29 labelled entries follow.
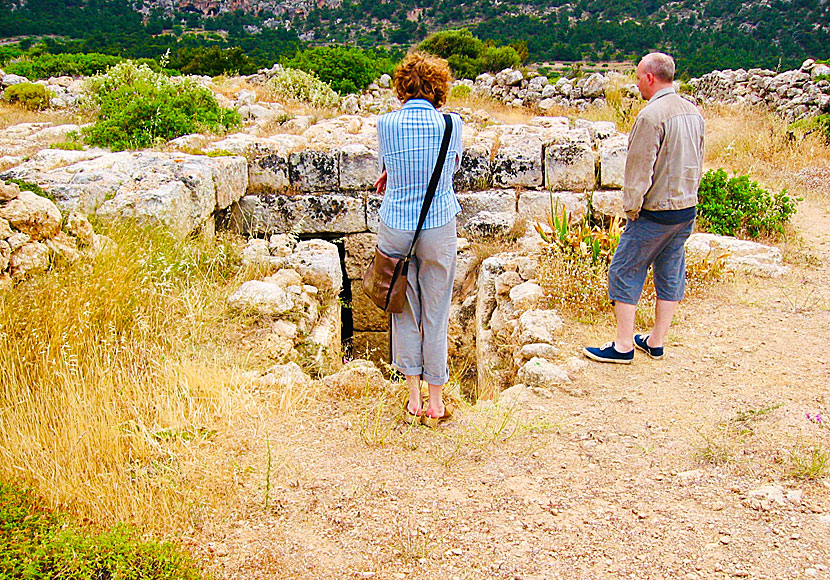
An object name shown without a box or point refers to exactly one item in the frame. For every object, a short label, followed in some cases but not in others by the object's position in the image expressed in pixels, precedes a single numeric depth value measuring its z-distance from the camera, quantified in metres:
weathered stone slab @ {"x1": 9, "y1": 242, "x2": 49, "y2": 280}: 4.00
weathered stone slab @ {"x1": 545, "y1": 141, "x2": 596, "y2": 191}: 7.37
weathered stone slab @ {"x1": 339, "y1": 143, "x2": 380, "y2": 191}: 7.17
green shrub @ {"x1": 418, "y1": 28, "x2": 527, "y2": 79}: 19.97
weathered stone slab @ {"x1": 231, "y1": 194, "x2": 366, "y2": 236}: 7.24
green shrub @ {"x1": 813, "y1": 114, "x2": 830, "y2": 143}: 11.16
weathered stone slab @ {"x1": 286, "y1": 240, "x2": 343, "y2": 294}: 6.05
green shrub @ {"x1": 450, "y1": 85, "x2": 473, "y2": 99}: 13.64
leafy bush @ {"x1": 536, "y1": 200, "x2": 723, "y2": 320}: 5.55
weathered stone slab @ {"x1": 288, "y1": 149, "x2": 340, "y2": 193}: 7.25
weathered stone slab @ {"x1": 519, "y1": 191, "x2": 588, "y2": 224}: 7.36
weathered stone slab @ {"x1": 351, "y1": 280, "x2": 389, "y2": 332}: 7.45
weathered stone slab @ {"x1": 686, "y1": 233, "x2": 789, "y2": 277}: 6.30
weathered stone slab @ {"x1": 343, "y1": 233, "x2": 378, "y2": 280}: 7.43
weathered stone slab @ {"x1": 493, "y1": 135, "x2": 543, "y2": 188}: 7.43
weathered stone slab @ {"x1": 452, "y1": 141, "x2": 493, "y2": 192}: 7.41
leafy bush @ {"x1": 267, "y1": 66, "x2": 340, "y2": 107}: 10.74
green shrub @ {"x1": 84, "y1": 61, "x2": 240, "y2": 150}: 7.48
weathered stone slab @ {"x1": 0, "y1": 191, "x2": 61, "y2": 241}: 4.17
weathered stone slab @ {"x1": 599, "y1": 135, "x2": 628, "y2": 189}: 7.43
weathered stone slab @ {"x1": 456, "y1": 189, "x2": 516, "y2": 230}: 7.39
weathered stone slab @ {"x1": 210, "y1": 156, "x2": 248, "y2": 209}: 6.56
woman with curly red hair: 3.25
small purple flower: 3.73
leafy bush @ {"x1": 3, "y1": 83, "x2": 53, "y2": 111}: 10.38
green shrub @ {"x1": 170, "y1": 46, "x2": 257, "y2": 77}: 15.96
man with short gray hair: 4.02
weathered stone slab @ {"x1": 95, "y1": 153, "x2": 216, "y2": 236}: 5.43
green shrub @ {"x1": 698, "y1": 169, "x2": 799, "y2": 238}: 7.32
